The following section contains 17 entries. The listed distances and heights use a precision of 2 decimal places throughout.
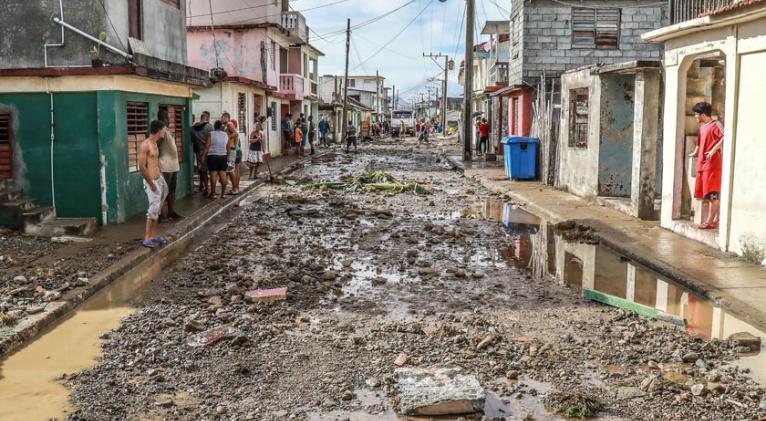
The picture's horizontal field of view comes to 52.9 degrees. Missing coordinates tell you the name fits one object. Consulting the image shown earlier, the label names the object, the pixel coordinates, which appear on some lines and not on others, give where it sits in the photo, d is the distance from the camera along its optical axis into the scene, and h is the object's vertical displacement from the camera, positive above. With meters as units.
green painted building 12.30 -0.16
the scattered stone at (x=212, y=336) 6.37 -1.74
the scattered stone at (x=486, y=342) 6.19 -1.71
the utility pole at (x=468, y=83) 27.50 +1.74
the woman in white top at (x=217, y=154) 16.09 -0.53
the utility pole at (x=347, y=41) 51.97 +6.10
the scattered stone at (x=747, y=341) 6.29 -1.71
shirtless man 10.36 -0.66
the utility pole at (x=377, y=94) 100.69 +4.69
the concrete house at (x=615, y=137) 13.48 -0.12
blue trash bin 21.22 -0.69
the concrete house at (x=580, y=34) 26.30 +3.32
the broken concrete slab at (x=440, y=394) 4.92 -1.71
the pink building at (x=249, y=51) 28.89 +3.28
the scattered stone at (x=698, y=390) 5.20 -1.75
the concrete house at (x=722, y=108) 9.44 +0.33
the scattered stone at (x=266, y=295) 7.78 -1.69
